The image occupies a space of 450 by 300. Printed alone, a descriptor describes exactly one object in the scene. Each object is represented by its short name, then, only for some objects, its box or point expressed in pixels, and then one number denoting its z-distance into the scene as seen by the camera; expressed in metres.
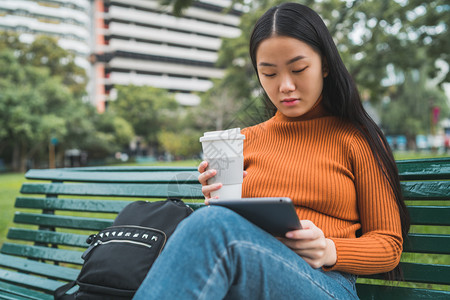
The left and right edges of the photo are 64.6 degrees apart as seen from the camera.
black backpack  1.39
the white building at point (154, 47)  46.06
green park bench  1.44
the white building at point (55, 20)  45.09
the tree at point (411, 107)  23.33
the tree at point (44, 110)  21.38
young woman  0.93
